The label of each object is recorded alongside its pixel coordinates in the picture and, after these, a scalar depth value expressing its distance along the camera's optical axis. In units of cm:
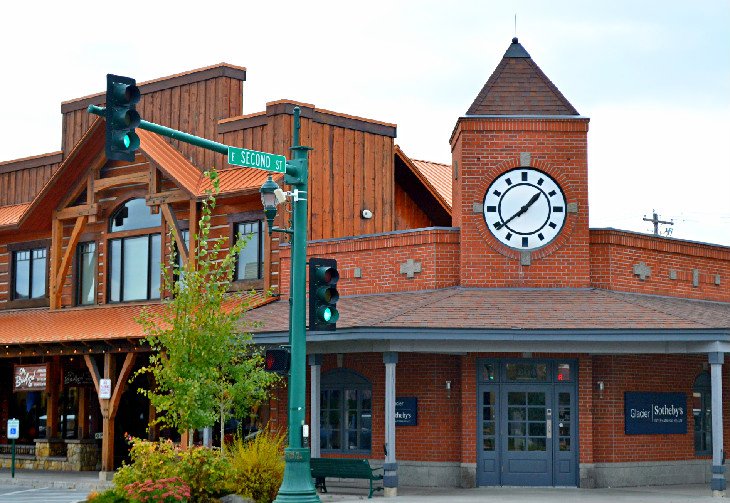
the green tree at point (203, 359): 2273
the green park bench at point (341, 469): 2239
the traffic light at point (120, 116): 1374
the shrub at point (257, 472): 2092
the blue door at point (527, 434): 2433
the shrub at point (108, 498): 2042
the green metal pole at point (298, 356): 1744
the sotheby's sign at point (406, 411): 2516
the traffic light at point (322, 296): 1686
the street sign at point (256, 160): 1684
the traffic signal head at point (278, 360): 1792
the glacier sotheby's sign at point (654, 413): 2492
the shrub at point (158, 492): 1981
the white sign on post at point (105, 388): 2852
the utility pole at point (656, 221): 6956
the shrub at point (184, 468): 2072
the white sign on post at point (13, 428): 2950
